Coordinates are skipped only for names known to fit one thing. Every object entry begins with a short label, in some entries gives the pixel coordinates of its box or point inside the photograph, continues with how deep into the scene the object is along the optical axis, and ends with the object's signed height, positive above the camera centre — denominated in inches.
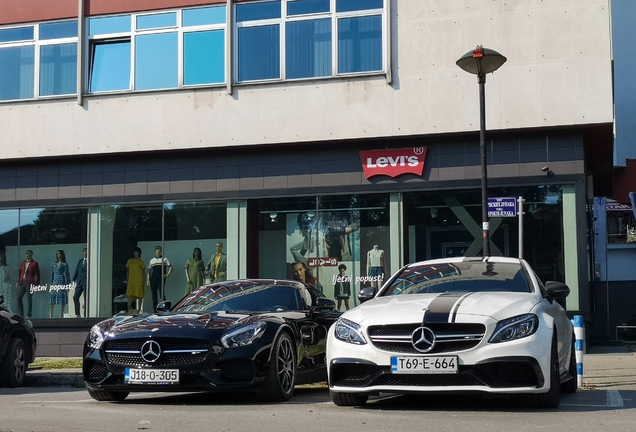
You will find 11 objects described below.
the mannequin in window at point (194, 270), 889.6 -7.7
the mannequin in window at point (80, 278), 918.7 -14.5
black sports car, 378.6 -35.5
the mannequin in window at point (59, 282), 920.9 -18.2
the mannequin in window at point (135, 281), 908.0 -17.4
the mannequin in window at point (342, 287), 845.2 -22.6
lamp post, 549.3 +106.8
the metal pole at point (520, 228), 621.6 +19.6
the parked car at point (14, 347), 532.7 -46.1
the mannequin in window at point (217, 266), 880.9 -4.2
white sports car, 327.3 -29.3
